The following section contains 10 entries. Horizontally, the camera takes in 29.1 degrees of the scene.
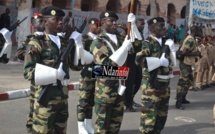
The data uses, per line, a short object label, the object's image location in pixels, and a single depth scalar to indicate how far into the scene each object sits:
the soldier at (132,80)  8.50
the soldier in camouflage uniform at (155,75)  5.97
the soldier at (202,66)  12.52
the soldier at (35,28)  6.23
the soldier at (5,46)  6.03
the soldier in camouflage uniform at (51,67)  4.54
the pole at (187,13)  19.70
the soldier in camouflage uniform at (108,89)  5.35
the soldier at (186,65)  9.27
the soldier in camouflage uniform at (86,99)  6.73
